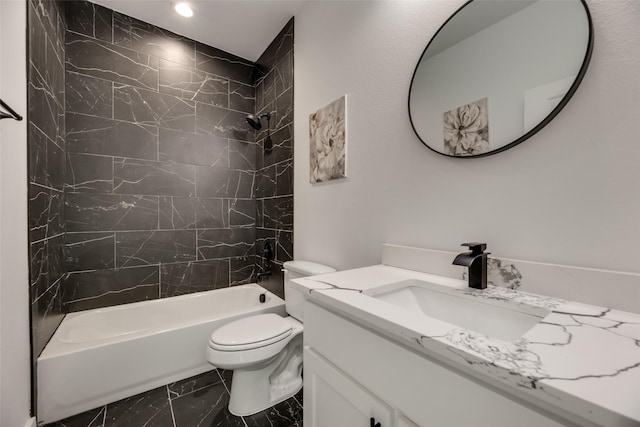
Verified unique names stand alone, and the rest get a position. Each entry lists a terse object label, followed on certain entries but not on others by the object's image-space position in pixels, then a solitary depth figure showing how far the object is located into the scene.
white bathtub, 1.41
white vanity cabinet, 0.48
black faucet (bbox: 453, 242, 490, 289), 0.89
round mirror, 0.80
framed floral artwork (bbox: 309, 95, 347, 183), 1.62
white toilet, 1.35
